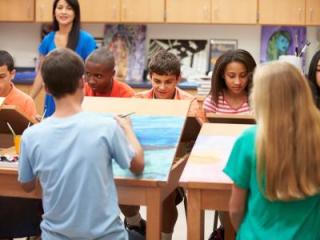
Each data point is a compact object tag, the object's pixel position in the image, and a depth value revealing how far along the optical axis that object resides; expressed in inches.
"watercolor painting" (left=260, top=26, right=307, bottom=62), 225.6
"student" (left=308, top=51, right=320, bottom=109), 116.6
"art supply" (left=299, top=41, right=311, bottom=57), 200.5
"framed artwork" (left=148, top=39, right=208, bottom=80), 231.9
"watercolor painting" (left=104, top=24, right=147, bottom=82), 234.7
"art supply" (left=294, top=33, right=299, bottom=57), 222.8
